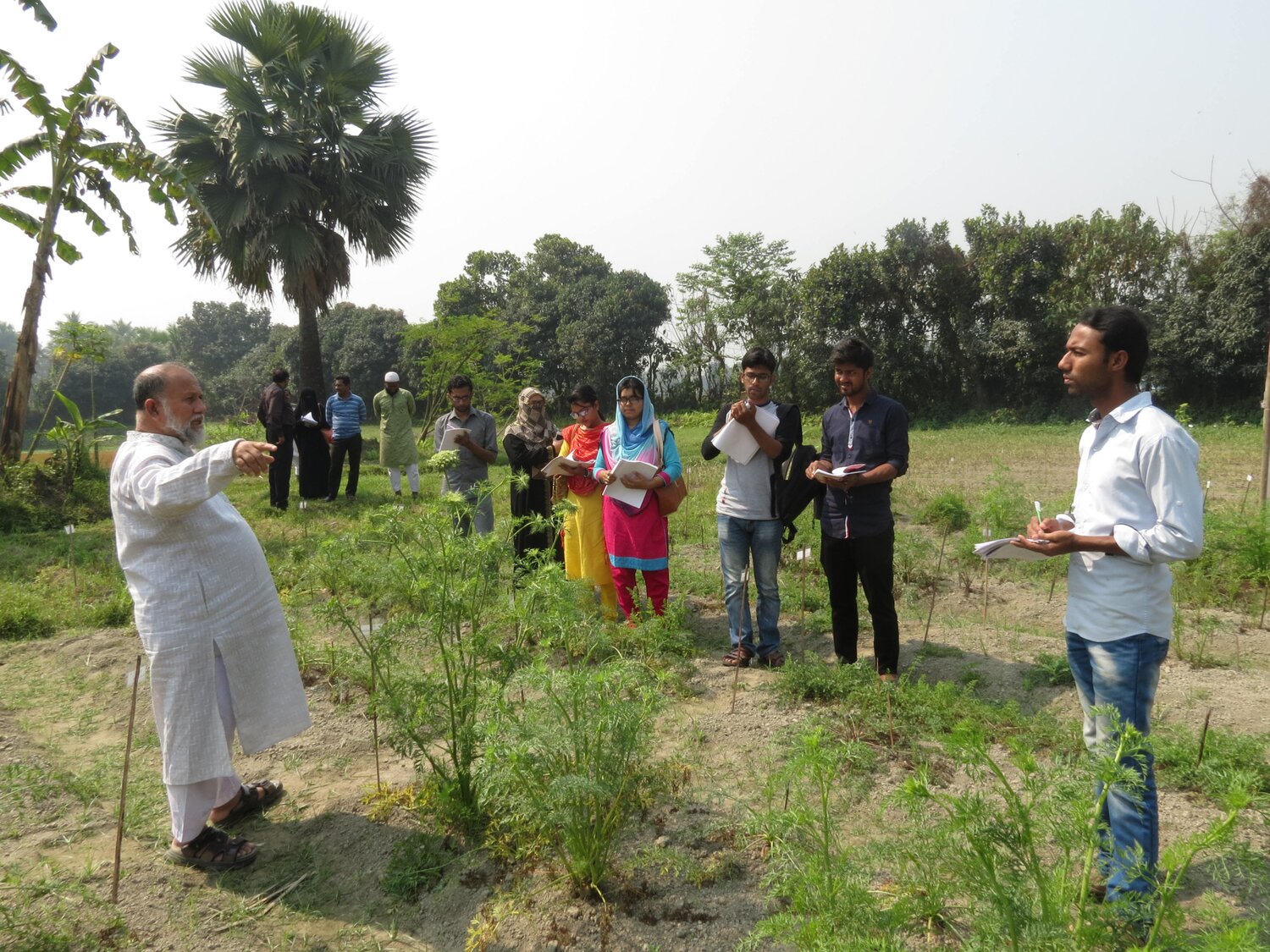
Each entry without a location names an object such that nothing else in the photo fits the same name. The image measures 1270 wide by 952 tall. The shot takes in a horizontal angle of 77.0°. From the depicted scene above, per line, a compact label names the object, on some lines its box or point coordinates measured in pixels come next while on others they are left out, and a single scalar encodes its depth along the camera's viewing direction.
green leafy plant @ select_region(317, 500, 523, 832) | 2.86
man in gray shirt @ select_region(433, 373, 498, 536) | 6.40
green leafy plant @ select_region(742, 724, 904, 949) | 1.93
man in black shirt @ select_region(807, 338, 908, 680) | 3.88
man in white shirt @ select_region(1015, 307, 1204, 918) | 2.15
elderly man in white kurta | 2.82
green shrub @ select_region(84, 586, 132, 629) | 5.77
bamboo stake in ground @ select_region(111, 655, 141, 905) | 2.59
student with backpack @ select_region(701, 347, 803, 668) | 4.32
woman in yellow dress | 5.20
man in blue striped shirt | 10.37
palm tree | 13.08
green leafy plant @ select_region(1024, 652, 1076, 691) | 4.04
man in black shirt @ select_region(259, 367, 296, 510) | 9.63
